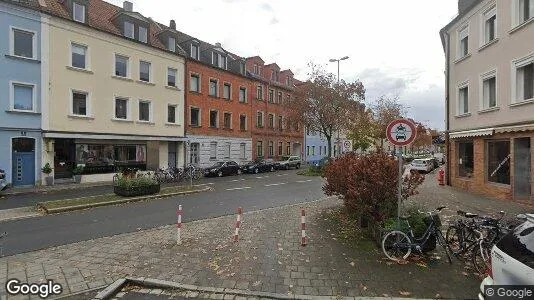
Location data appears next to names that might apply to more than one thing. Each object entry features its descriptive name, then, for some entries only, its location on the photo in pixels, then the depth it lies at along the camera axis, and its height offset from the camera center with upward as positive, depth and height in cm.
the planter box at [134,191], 1523 -203
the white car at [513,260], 317 -111
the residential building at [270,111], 3988 +464
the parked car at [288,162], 3734 -167
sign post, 698 +33
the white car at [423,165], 3307 -164
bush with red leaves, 777 -90
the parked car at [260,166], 3269 -185
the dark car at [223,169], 2828 -189
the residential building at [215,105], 3122 +442
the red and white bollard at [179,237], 762 -206
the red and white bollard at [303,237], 748 -202
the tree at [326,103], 2961 +409
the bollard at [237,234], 782 -205
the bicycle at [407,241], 651 -183
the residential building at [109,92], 2117 +404
